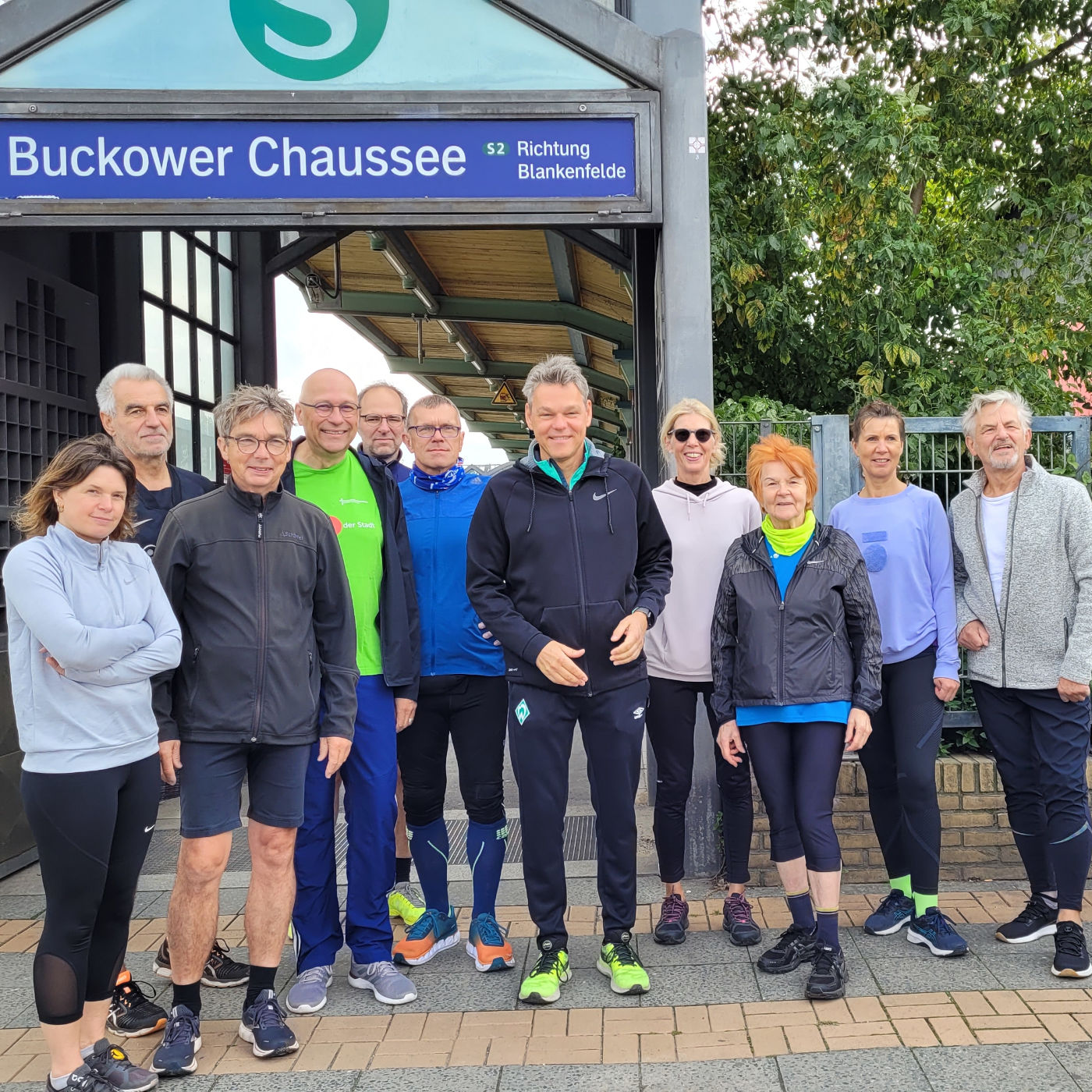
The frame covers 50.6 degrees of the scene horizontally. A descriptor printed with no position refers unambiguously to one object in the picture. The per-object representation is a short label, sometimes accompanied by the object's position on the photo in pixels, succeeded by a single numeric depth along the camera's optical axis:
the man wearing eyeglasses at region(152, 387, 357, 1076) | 3.43
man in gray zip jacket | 4.01
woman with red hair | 3.86
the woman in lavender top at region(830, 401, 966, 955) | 4.17
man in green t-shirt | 3.90
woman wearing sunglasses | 4.27
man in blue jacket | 4.10
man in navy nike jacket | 3.83
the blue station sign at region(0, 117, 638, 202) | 4.92
